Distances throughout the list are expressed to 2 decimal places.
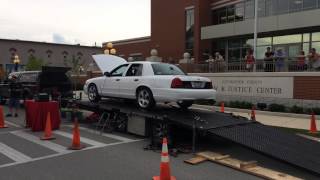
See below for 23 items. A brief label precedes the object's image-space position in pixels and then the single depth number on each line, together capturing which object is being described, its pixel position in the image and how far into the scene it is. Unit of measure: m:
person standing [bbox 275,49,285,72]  19.11
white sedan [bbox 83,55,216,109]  10.18
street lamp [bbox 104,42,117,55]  27.58
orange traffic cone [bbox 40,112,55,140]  10.50
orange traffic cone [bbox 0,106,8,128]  12.83
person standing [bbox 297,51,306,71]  18.30
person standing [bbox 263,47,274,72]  19.69
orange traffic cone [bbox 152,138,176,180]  6.30
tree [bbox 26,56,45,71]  61.84
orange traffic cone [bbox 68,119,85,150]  9.19
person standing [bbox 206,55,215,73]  23.03
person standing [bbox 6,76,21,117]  15.59
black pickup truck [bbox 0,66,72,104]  18.14
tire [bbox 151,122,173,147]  9.38
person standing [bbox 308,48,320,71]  17.64
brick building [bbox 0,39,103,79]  71.50
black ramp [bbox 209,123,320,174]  7.23
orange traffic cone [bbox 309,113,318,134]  12.23
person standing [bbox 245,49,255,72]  20.23
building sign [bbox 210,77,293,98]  18.80
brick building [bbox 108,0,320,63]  28.02
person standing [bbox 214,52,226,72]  22.23
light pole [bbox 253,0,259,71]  20.34
